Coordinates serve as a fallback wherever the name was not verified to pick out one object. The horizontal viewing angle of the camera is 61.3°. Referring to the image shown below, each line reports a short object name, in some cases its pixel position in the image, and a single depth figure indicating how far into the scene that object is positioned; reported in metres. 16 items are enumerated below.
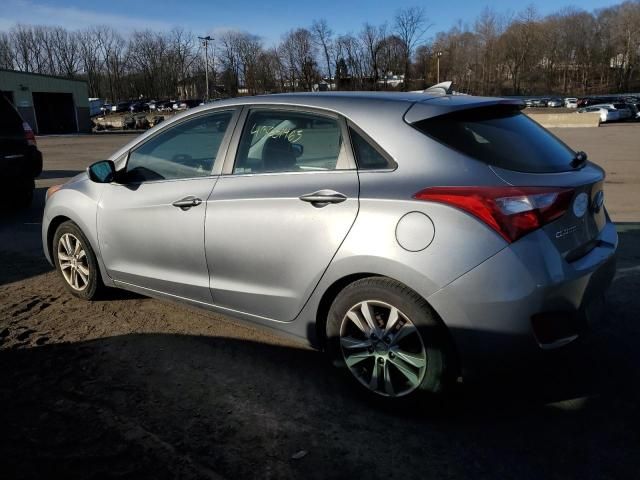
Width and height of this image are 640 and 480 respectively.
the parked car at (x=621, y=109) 43.50
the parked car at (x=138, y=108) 74.69
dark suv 7.84
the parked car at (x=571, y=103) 68.14
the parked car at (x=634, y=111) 45.33
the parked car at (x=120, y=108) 76.04
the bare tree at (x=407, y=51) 80.11
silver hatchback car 2.48
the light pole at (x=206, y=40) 66.94
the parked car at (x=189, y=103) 68.06
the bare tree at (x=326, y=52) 89.75
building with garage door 42.31
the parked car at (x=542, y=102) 72.47
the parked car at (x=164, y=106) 73.14
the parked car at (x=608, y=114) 41.72
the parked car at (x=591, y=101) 64.75
